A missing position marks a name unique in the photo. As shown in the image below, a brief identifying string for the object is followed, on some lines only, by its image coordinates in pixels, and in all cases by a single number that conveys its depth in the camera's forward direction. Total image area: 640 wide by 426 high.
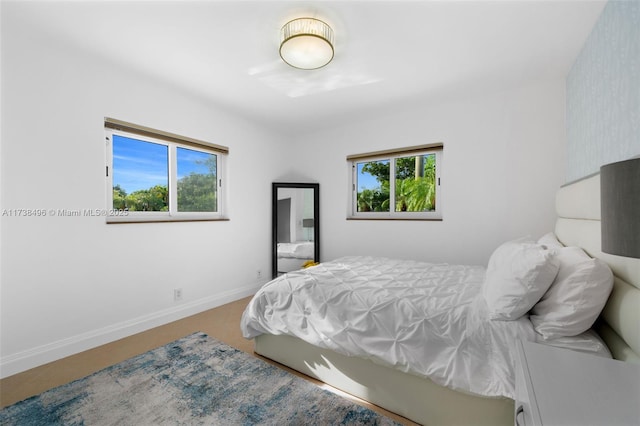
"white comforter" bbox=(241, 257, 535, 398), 1.35
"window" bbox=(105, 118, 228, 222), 2.64
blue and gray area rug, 1.58
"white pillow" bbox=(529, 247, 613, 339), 1.18
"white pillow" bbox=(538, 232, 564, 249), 1.94
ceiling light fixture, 1.86
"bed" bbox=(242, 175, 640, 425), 1.19
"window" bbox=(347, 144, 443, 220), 3.43
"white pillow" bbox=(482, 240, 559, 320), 1.29
